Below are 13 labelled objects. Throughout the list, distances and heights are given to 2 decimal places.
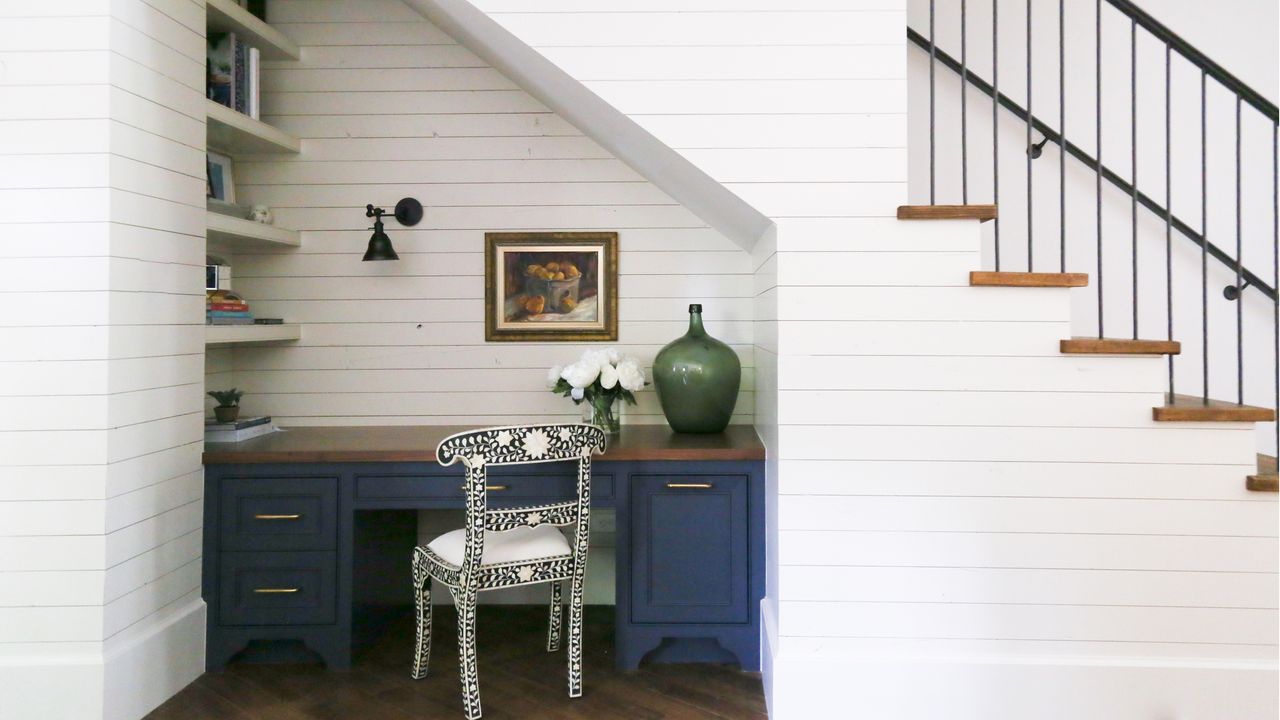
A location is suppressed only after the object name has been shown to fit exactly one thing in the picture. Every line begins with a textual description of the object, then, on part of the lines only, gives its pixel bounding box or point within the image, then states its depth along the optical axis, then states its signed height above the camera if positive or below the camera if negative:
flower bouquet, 2.95 -0.05
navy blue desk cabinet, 2.68 -0.57
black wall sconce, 3.10 +0.61
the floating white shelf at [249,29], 2.82 +1.31
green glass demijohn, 2.94 -0.05
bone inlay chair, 2.27 -0.56
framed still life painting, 3.29 +0.35
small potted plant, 2.93 -0.15
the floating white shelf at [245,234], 2.77 +0.51
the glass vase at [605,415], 3.03 -0.19
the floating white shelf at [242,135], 2.79 +0.90
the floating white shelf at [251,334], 2.77 +0.12
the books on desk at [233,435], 2.89 -0.26
